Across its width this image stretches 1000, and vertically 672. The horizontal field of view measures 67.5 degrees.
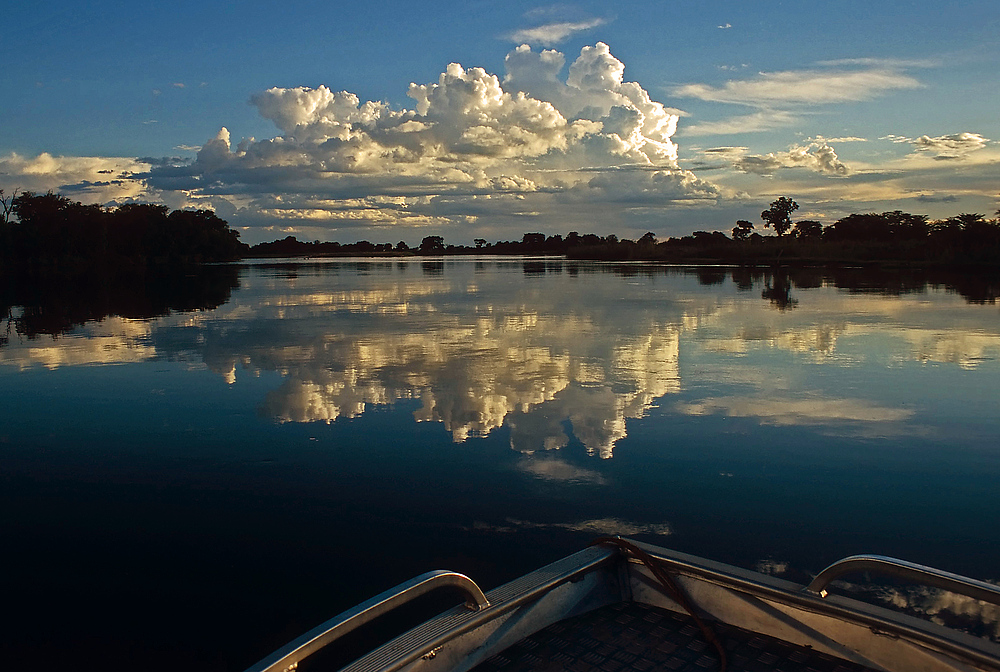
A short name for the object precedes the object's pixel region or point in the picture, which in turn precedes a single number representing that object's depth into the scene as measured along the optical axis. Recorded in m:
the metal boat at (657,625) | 2.77
